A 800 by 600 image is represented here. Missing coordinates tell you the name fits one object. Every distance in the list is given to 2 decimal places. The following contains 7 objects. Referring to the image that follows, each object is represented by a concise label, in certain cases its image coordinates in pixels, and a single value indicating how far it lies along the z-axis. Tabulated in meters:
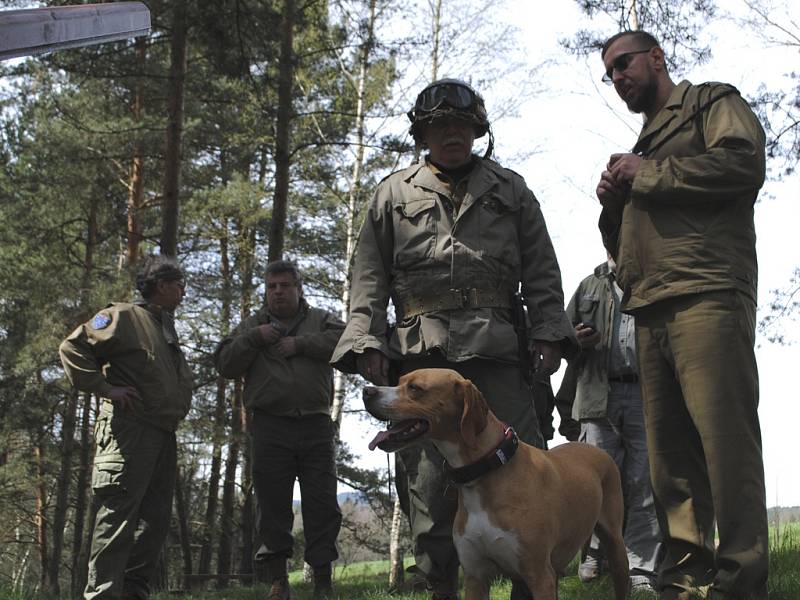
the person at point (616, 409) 6.68
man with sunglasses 3.85
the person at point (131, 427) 6.17
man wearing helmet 4.38
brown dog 3.78
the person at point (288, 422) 7.04
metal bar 2.78
